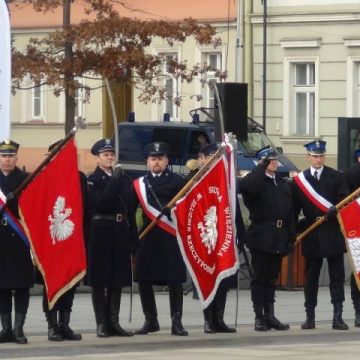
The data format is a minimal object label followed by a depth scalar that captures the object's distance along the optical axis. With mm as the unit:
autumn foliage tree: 34906
